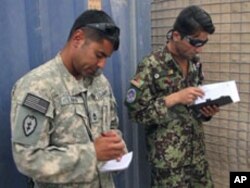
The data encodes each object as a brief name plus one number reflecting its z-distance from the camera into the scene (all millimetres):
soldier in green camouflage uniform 1878
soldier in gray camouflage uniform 1228
